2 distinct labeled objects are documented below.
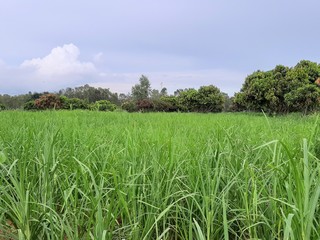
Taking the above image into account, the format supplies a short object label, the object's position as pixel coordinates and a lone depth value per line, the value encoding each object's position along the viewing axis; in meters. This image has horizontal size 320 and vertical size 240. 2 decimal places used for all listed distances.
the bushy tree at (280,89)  14.70
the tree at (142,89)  40.38
